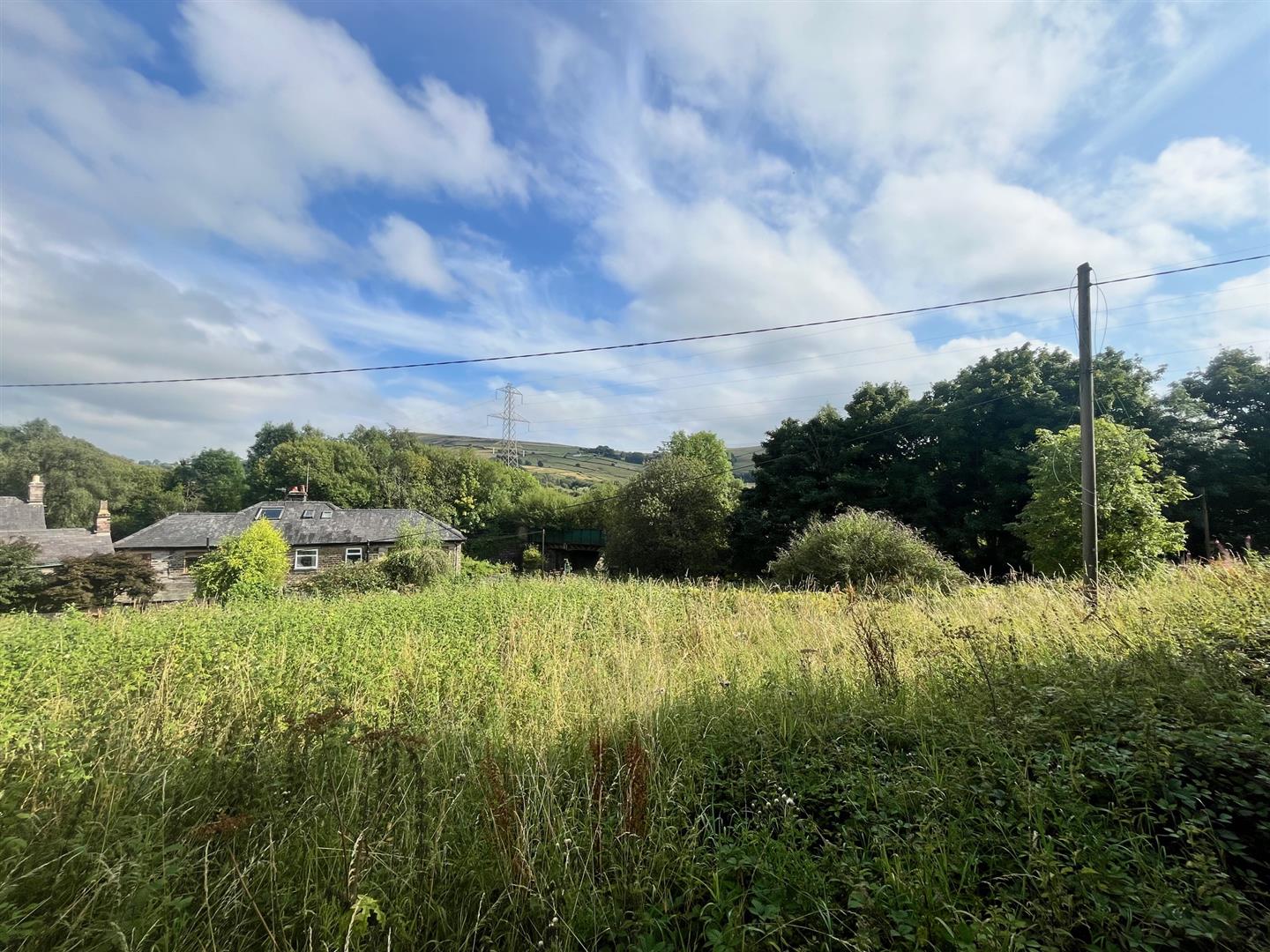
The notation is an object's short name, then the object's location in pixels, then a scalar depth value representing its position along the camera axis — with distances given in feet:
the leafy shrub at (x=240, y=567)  52.47
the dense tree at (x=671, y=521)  78.12
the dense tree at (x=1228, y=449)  58.80
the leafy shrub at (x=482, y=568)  81.82
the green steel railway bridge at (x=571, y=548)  128.26
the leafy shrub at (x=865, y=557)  37.58
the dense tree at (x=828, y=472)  74.95
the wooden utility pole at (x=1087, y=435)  24.89
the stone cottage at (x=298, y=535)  87.04
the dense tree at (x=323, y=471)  160.25
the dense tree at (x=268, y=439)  198.22
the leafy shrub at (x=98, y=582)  62.44
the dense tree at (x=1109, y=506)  35.65
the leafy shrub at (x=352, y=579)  63.57
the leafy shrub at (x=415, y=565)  69.00
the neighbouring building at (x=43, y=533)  80.71
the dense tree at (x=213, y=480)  184.55
